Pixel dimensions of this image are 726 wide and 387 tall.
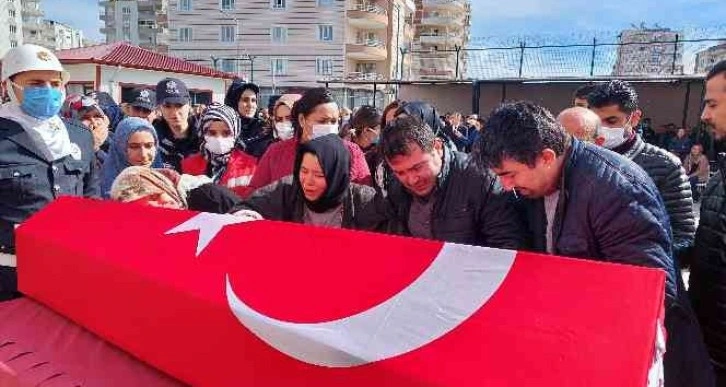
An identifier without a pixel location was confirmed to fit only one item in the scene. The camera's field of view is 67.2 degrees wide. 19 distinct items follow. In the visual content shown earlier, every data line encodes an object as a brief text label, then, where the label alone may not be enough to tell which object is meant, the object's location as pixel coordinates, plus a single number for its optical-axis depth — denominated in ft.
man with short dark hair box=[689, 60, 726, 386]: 5.39
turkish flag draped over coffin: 3.16
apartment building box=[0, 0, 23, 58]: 237.88
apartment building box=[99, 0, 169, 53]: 267.59
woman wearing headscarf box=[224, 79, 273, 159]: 13.20
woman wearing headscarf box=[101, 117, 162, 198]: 9.86
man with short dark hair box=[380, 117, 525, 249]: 6.20
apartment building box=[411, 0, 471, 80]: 187.73
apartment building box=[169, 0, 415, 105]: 131.03
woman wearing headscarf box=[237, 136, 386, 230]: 7.27
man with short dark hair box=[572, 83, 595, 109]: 10.85
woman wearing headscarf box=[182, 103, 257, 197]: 10.78
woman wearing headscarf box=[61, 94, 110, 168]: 13.56
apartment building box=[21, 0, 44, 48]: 345.72
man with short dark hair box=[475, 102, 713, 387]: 4.42
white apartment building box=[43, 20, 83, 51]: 368.13
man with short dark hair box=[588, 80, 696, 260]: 7.23
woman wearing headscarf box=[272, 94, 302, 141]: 13.07
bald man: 8.05
